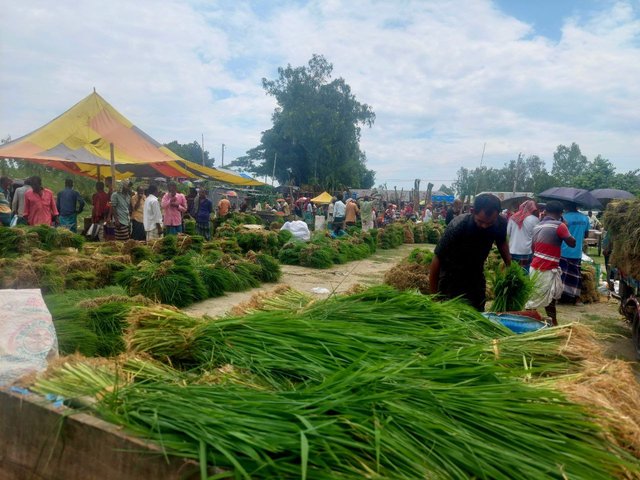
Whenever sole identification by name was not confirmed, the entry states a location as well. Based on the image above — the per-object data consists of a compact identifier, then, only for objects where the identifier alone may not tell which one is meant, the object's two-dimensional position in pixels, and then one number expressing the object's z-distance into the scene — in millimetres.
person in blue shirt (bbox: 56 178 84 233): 9539
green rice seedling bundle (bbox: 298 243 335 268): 10258
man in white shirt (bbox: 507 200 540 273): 6941
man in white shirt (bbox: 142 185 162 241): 9000
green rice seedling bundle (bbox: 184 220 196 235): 11242
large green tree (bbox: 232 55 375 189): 41000
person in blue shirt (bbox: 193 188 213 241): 11922
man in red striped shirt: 5383
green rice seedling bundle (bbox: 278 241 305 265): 10539
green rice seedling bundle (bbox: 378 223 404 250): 15534
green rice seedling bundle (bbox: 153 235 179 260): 7398
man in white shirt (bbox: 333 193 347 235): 16531
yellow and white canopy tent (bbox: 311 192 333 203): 26077
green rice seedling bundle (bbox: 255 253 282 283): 8242
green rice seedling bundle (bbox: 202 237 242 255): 8797
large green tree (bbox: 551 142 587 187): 69562
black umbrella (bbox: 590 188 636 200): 12757
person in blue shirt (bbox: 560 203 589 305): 6816
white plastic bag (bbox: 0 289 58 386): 2164
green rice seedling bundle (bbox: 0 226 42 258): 6488
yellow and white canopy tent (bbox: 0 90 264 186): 8961
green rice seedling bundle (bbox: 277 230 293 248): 11070
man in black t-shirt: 3654
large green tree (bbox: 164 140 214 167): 63047
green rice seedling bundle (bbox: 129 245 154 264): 6923
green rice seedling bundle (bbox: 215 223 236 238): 11286
